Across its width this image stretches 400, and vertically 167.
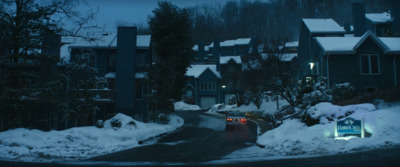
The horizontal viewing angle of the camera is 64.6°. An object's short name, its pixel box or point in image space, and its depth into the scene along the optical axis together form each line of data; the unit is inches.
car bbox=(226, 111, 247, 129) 1143.6
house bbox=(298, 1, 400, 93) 1123.3
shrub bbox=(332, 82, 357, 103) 969.7
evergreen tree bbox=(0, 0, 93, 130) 647.8
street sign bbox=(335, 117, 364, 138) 483.8
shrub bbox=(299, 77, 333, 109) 900.6
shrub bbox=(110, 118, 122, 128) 806.1
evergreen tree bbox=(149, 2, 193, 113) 1441.9
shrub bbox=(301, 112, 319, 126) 602.9
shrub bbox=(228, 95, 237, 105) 2329.5
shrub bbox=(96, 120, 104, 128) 761.0
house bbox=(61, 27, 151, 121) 1258.6
